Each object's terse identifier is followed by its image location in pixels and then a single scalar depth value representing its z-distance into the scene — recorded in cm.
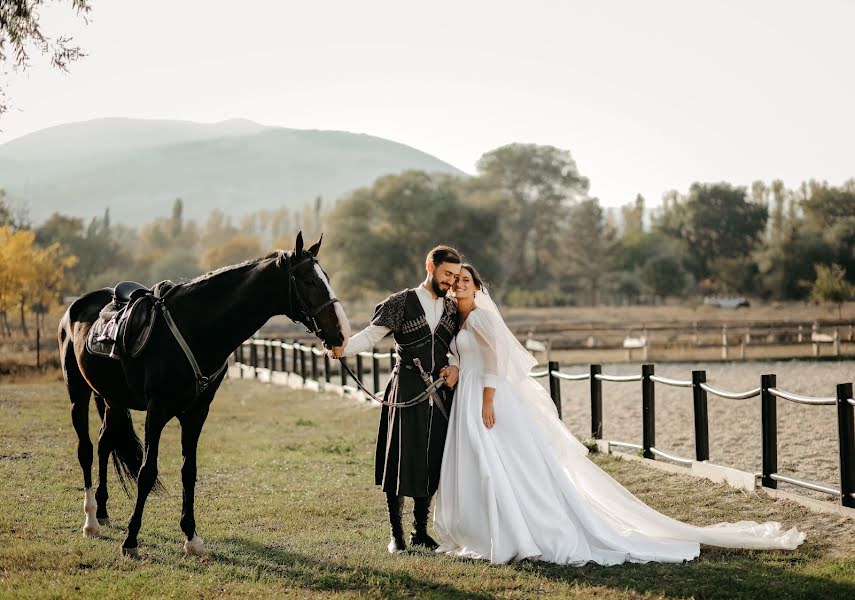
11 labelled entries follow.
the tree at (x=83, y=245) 8731
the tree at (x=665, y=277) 7031
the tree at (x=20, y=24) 1393
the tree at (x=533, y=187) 9612
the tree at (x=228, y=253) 11575
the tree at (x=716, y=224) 8600
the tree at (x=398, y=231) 6519
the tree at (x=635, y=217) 12764
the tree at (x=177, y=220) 16862
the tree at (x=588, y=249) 9144
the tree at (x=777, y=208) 7038
